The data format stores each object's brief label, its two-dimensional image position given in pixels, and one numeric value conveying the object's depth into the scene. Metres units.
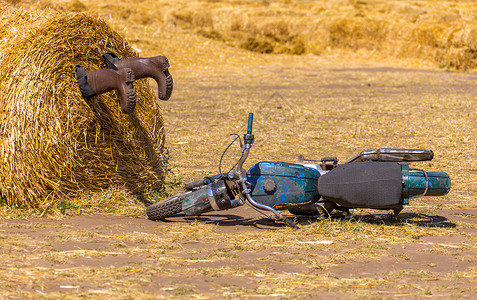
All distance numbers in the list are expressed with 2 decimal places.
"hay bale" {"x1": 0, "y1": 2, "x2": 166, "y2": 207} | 14.32
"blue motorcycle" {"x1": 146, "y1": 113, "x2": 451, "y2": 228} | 13.61
